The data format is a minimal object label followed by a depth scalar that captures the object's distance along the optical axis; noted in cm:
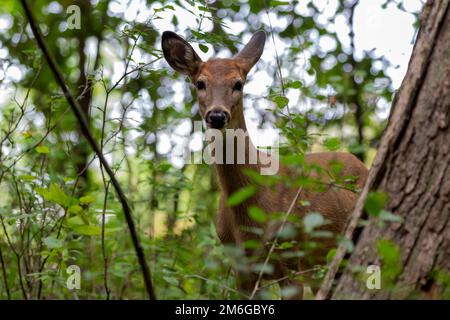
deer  573
